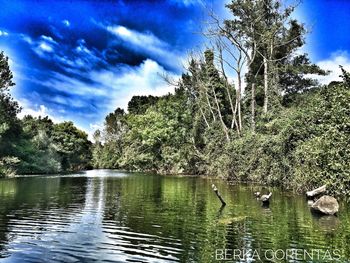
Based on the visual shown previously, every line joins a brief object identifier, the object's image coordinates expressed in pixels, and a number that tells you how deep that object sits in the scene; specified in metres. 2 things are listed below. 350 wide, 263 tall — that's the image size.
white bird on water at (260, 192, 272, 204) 18.72
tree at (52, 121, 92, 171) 75.90
